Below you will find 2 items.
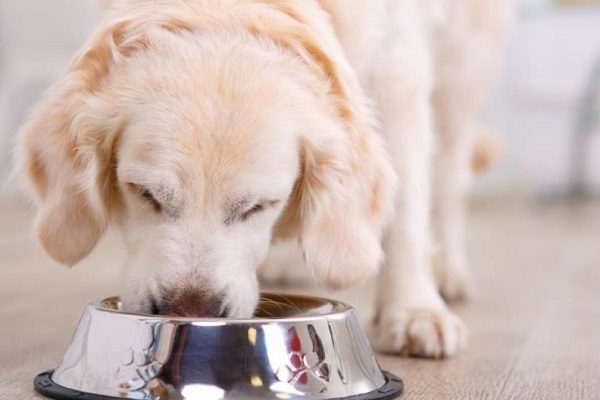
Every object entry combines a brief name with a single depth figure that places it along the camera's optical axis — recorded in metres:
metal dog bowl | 1.24
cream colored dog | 1.29
